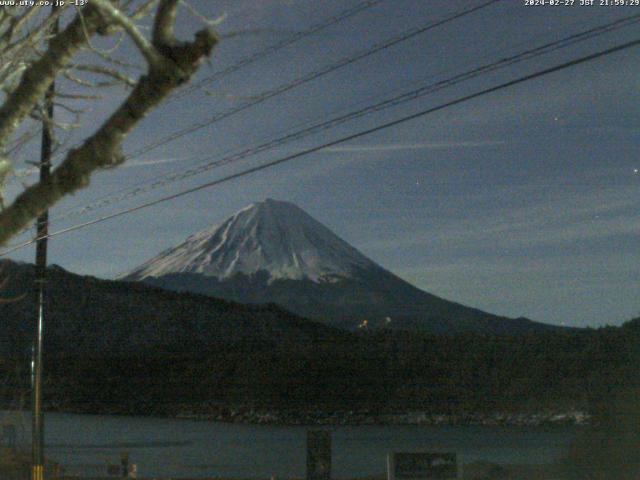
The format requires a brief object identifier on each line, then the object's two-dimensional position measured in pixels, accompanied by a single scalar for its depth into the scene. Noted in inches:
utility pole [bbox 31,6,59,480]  724.7
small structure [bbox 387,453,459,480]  627.5
